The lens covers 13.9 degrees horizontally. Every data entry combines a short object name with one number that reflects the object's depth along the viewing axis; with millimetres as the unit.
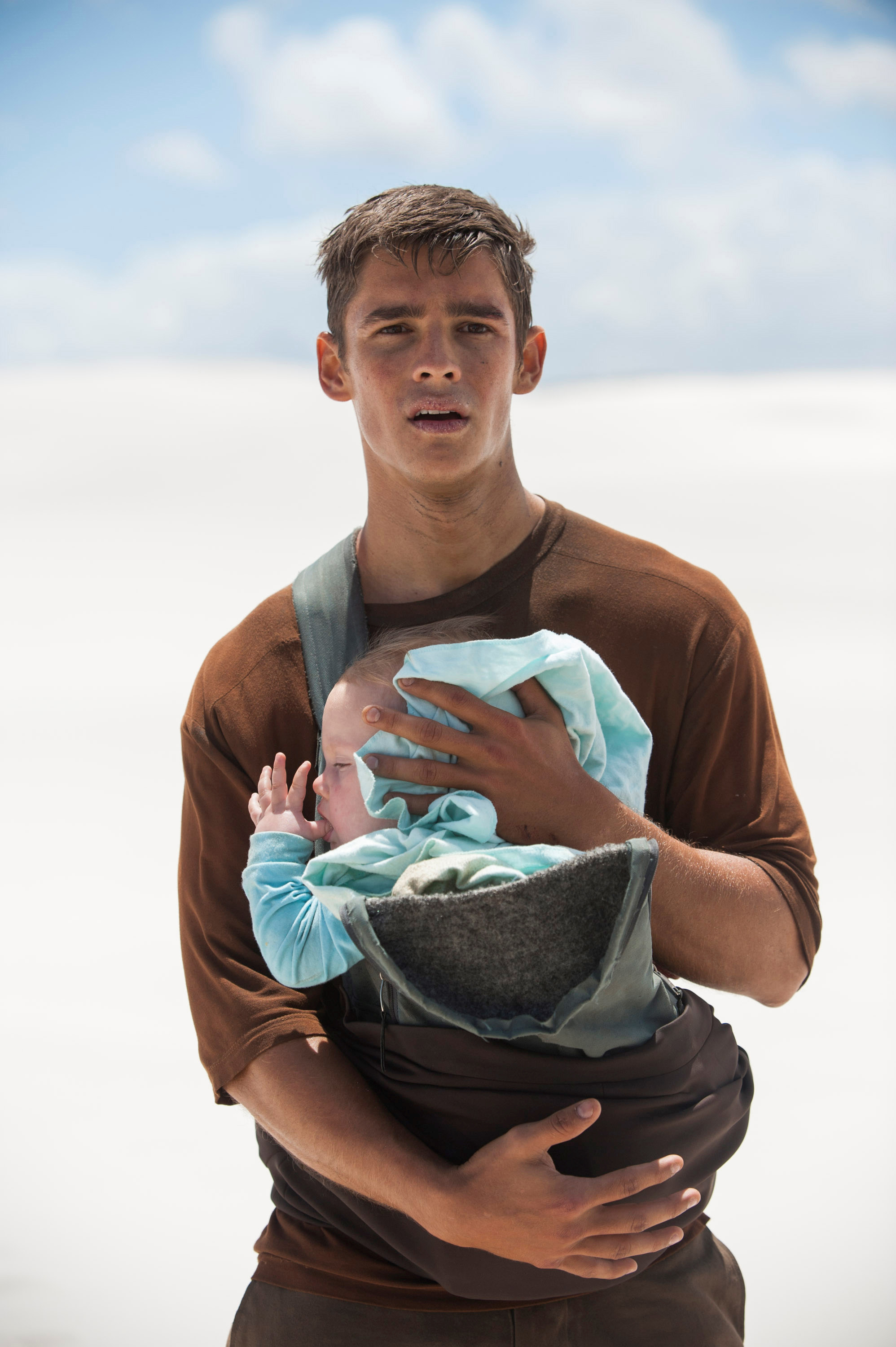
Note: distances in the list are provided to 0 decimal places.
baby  2590
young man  2723
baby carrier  2590
